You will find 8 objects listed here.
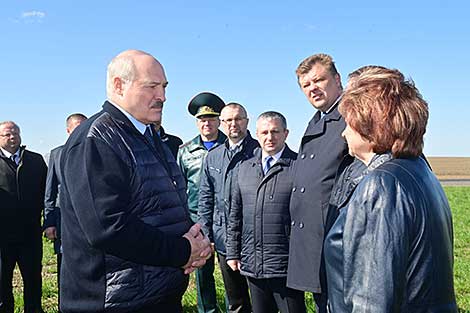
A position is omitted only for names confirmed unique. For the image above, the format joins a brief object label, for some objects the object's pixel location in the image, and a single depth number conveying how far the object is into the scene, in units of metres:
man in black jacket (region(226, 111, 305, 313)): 4.56
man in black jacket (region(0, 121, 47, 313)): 6.46
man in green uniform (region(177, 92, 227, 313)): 6.54
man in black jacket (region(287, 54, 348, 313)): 3.77
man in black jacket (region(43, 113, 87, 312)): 6.44
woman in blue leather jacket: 2.10
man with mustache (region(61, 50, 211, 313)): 2.75
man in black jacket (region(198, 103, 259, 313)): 5.62
